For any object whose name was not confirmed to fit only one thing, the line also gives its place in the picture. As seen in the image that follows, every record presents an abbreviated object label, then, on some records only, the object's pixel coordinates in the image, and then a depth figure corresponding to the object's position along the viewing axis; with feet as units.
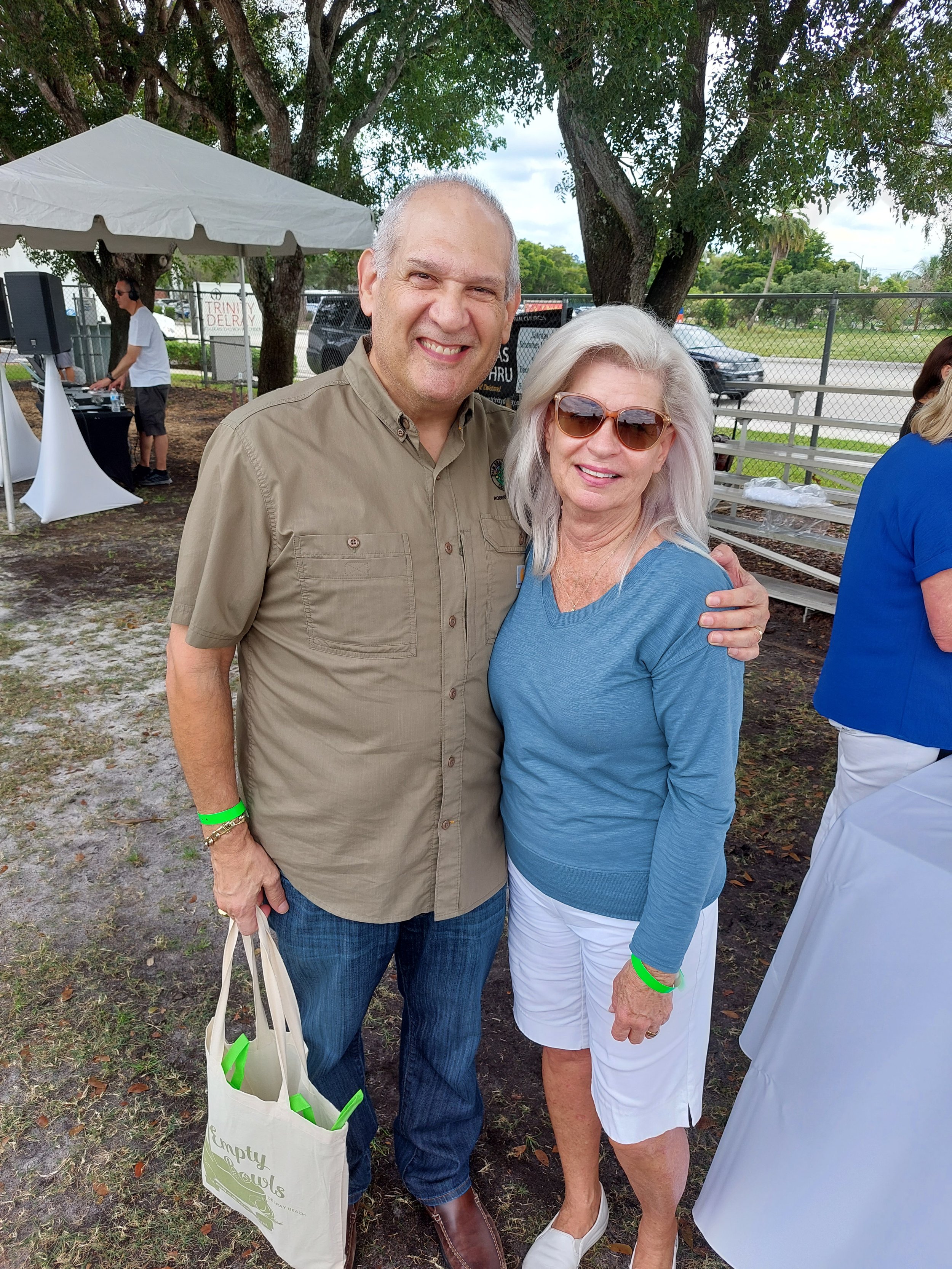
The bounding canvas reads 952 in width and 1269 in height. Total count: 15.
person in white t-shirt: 29.40
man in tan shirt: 4.89
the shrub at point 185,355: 77.00
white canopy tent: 22.36
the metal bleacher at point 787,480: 19.26
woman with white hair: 4.92
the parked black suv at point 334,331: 45.19
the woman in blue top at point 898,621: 6.50
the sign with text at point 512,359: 21.43
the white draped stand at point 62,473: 25.62
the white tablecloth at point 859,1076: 4.69
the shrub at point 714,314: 33.12
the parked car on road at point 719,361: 36.55
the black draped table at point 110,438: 28.55
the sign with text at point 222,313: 80.74
